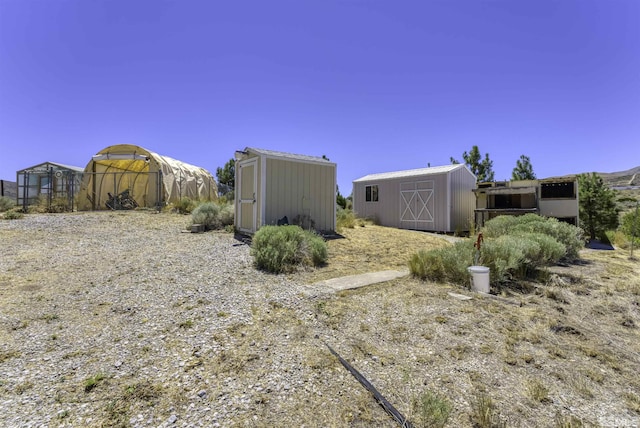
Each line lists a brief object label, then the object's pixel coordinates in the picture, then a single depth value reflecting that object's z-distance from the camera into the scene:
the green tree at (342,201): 20.66
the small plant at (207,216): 9.88
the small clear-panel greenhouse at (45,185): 13.82
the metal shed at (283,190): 8.30
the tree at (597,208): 12.16
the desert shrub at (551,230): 7.48
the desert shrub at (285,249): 5.42
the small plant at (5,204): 13.20
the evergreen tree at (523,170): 18.31
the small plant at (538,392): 2.16
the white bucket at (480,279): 4.51
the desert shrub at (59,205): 12.86
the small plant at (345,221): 11.22
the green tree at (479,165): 19.94
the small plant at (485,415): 1.87
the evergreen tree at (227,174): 26.28
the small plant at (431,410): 1.85
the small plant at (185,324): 3.08
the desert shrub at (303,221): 8.76
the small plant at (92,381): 2.11
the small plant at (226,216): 10.29
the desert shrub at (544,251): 5.81
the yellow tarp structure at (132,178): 14.30
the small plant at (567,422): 1.89
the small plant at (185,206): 13.01
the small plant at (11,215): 10.41
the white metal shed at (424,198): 13.14
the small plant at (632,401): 2.17
